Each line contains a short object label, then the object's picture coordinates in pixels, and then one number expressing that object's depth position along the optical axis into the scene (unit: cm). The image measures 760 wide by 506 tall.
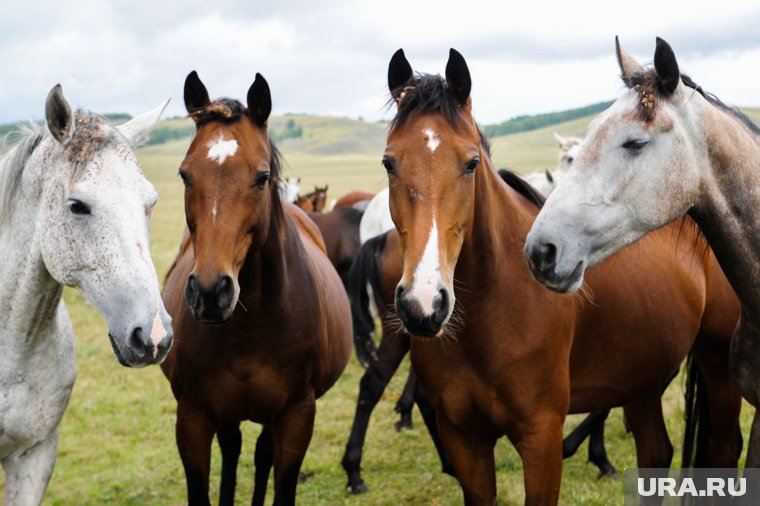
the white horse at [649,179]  270
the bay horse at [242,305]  323
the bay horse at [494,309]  279
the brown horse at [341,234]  1039
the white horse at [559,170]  855
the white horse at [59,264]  273
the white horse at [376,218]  854
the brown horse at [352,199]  1284
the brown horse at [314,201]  1429
